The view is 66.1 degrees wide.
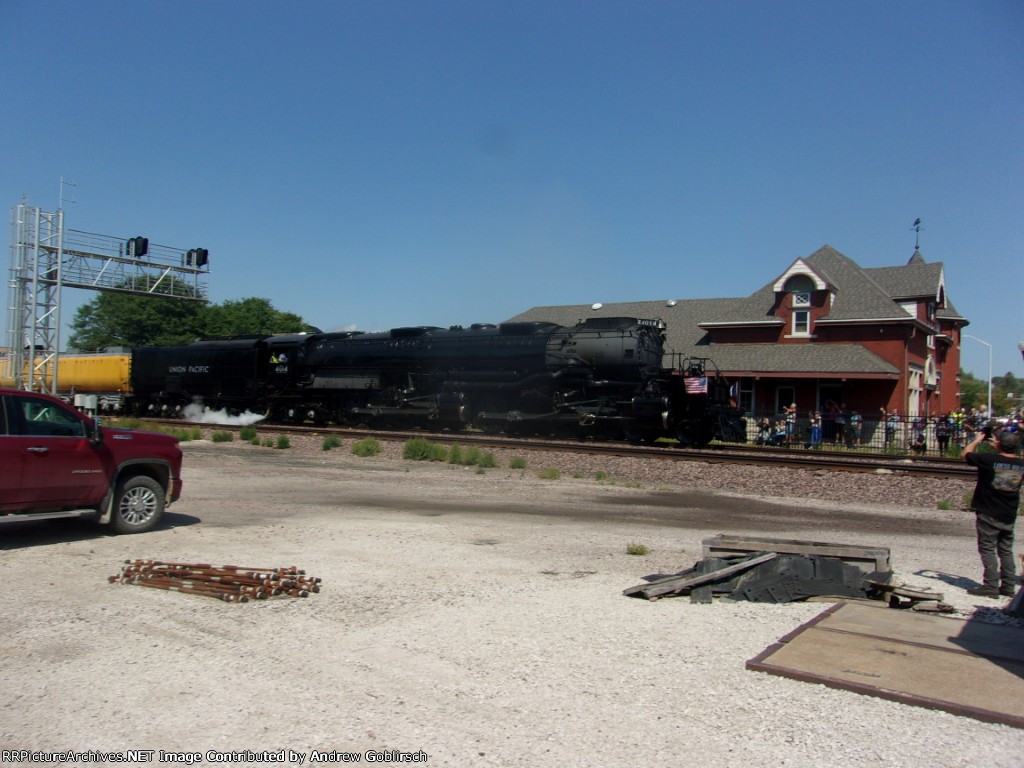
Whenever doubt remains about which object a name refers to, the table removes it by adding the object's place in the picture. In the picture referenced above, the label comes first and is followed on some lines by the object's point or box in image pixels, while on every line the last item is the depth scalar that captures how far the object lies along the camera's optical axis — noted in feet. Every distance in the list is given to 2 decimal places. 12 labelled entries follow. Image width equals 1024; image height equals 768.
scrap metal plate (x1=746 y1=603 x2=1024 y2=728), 15.88
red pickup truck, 28.12
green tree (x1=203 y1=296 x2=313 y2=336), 258.37
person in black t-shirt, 26.11
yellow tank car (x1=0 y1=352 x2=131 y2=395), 131.13
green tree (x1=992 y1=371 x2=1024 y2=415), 255.60
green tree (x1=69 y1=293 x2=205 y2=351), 255.91
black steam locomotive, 76.28
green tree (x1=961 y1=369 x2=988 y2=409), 297.78
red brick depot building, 115.34
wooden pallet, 26.30
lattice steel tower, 113.60
